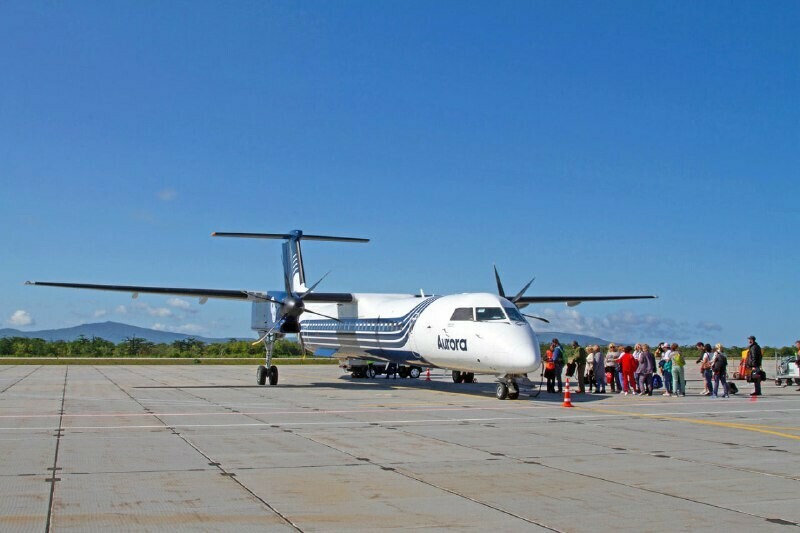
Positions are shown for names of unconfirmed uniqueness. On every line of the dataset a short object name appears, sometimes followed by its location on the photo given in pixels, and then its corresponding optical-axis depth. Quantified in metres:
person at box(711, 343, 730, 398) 20.66
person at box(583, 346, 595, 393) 23.48
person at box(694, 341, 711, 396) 21.80
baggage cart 27.96
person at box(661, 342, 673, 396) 22.03
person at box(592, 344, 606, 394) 23.39
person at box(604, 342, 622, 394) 23.53
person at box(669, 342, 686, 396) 21.30
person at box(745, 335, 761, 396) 21.92
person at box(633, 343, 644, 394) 21.96
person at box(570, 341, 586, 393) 22.98
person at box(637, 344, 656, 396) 21.73
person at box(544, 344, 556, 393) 22.88
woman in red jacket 22.59
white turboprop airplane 19.00
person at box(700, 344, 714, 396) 21.41
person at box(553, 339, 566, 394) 22.97
